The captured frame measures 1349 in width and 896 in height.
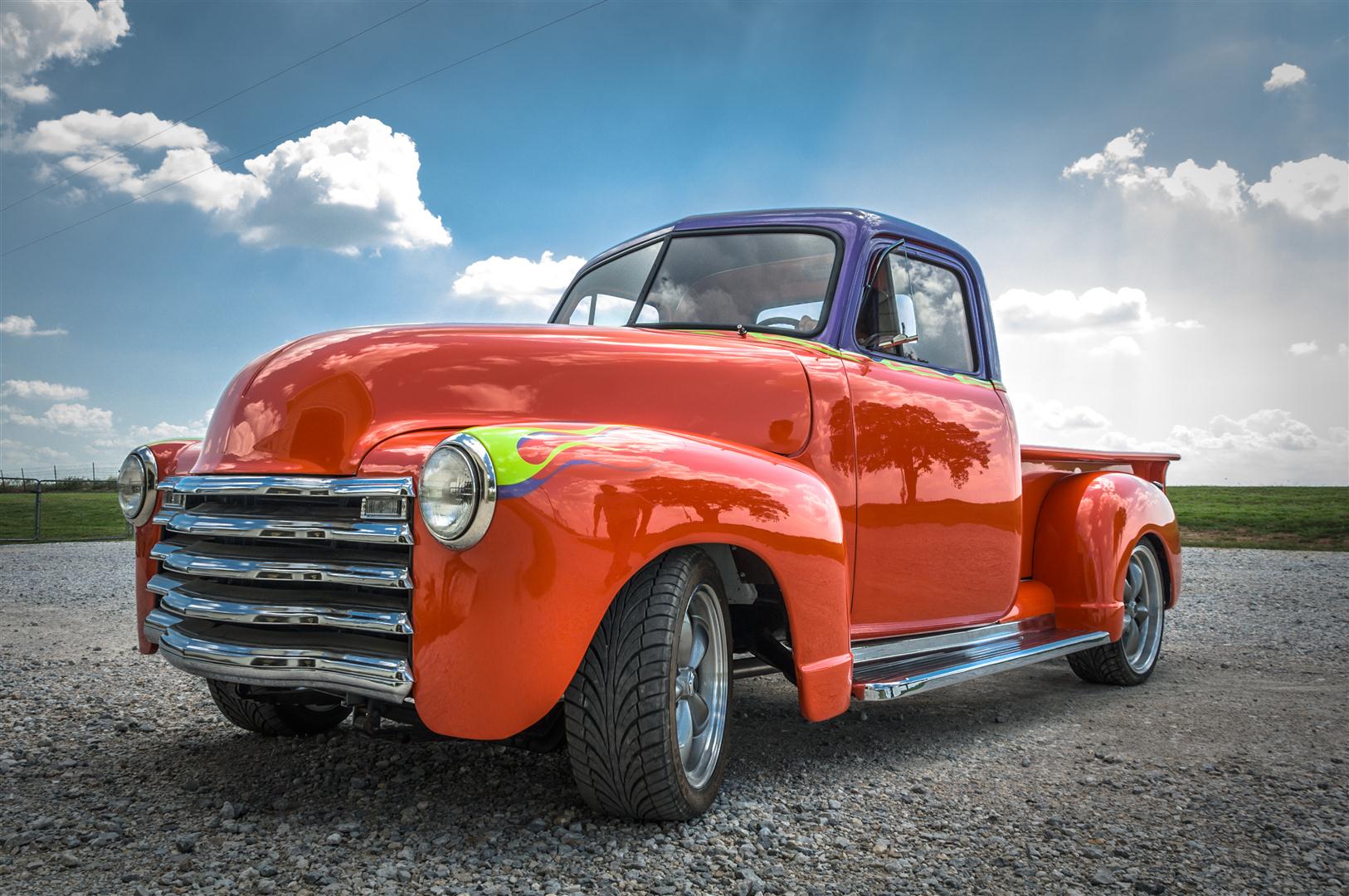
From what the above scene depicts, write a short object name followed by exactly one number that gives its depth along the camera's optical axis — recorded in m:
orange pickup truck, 2.66
